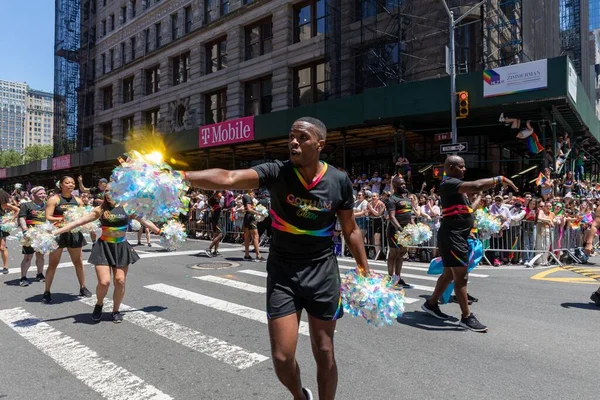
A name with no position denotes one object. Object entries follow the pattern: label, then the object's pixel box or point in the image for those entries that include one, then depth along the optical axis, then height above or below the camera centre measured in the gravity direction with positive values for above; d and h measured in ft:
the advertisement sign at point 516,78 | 44.29 +13.33
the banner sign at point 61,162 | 118.52 +12.13
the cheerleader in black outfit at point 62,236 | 22.04 -1.67
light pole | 47.39 +13.27
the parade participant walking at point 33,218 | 26.61 -0.84
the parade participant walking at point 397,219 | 24.26 -0.89
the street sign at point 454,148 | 44.96 +6.02
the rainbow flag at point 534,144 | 50.24 +7.13
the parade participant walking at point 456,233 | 17.01 -1.20
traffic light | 46.91 +11.10
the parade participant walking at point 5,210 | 30.19 -0.41
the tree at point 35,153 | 281.95 +34.40
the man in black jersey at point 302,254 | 8.87 -1.07
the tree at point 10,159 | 285.64 +31.14
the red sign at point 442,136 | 58.08 +9.22
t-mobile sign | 69.90 +12.17
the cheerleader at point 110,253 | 18.02 -2.03
